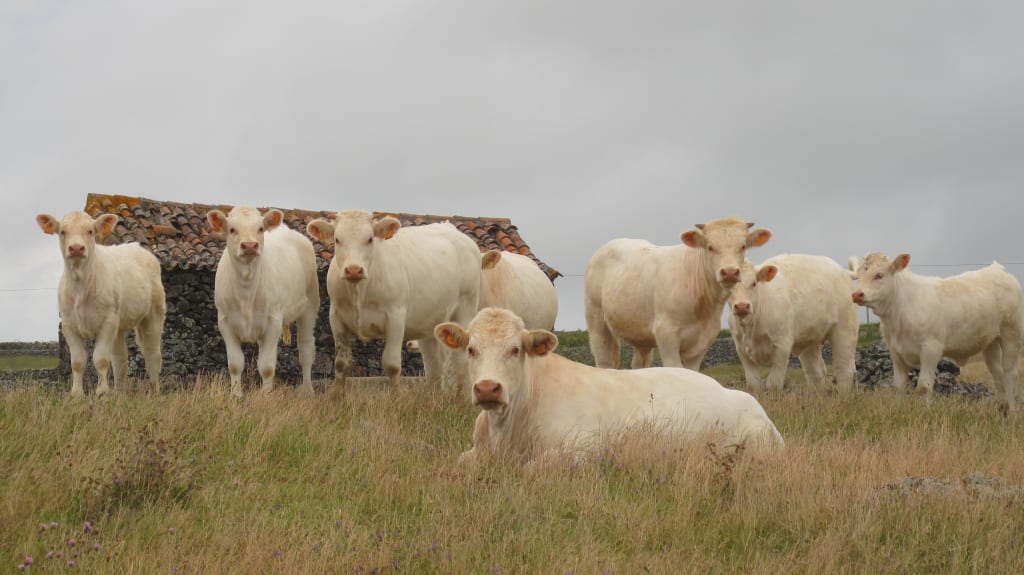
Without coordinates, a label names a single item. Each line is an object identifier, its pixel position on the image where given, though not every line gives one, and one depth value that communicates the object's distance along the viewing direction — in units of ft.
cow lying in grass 25.82
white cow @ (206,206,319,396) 38.96
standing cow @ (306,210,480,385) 38.22
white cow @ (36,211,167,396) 39.96
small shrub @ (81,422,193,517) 20.65
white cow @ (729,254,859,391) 45.93
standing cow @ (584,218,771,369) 40.50
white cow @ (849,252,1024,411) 48.88
